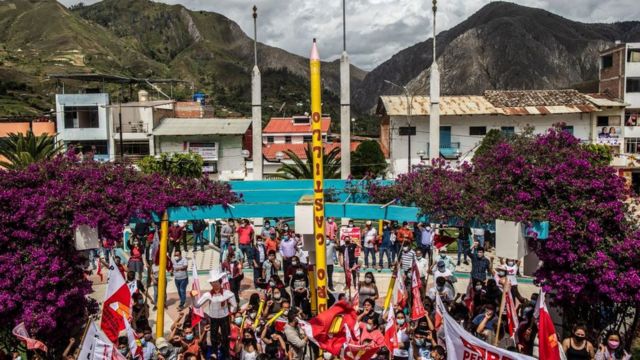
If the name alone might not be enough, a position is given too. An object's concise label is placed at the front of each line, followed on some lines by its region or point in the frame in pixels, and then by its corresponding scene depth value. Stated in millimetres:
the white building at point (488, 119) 48719
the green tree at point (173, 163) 31944
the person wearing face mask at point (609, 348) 8734
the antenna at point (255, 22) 31391
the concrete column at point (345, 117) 28953
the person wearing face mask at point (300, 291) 12373
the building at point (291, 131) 57750
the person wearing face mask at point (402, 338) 9875
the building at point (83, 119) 47562
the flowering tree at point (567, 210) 9695
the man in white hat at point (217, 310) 11070
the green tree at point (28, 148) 25906
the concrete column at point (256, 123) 31297
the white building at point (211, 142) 49719
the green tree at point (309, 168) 27359
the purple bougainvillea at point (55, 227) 9930
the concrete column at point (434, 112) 33312
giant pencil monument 9773
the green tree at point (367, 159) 40438
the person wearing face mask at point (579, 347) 8789
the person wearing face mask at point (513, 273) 11633
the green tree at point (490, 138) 36844
